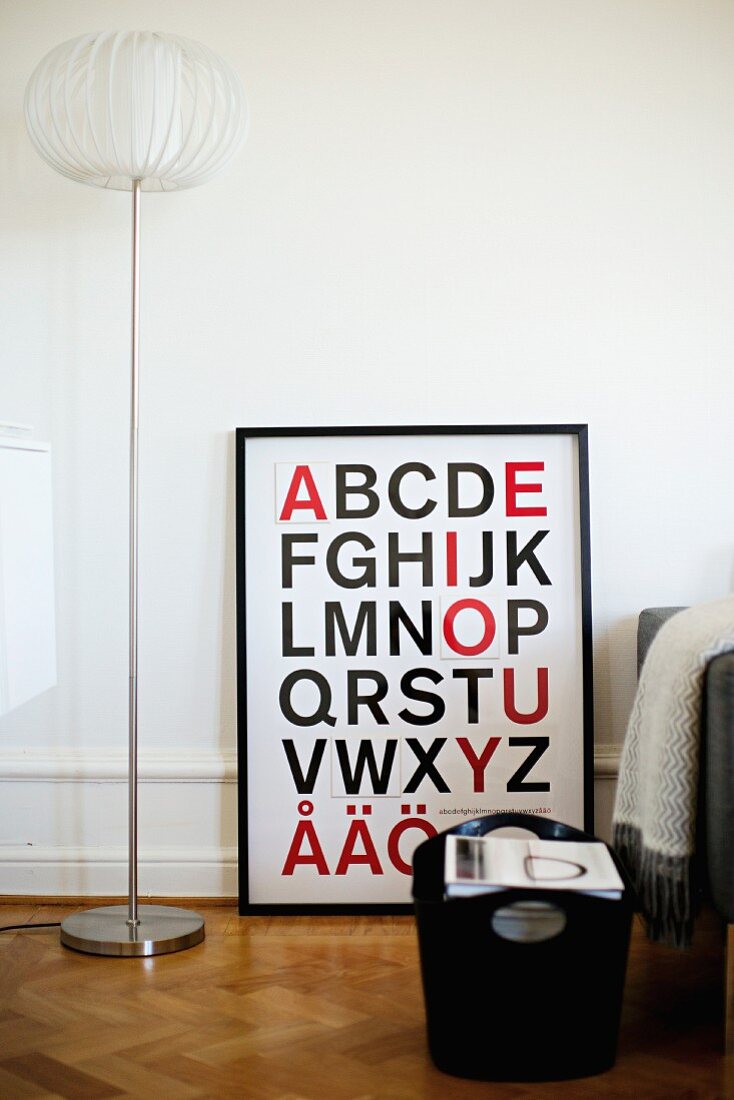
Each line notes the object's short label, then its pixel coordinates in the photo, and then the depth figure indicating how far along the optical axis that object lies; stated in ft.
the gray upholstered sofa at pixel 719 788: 5.56
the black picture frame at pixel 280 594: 8.25
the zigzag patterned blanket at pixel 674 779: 5.75
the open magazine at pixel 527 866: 5.60
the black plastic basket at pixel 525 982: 5.53
